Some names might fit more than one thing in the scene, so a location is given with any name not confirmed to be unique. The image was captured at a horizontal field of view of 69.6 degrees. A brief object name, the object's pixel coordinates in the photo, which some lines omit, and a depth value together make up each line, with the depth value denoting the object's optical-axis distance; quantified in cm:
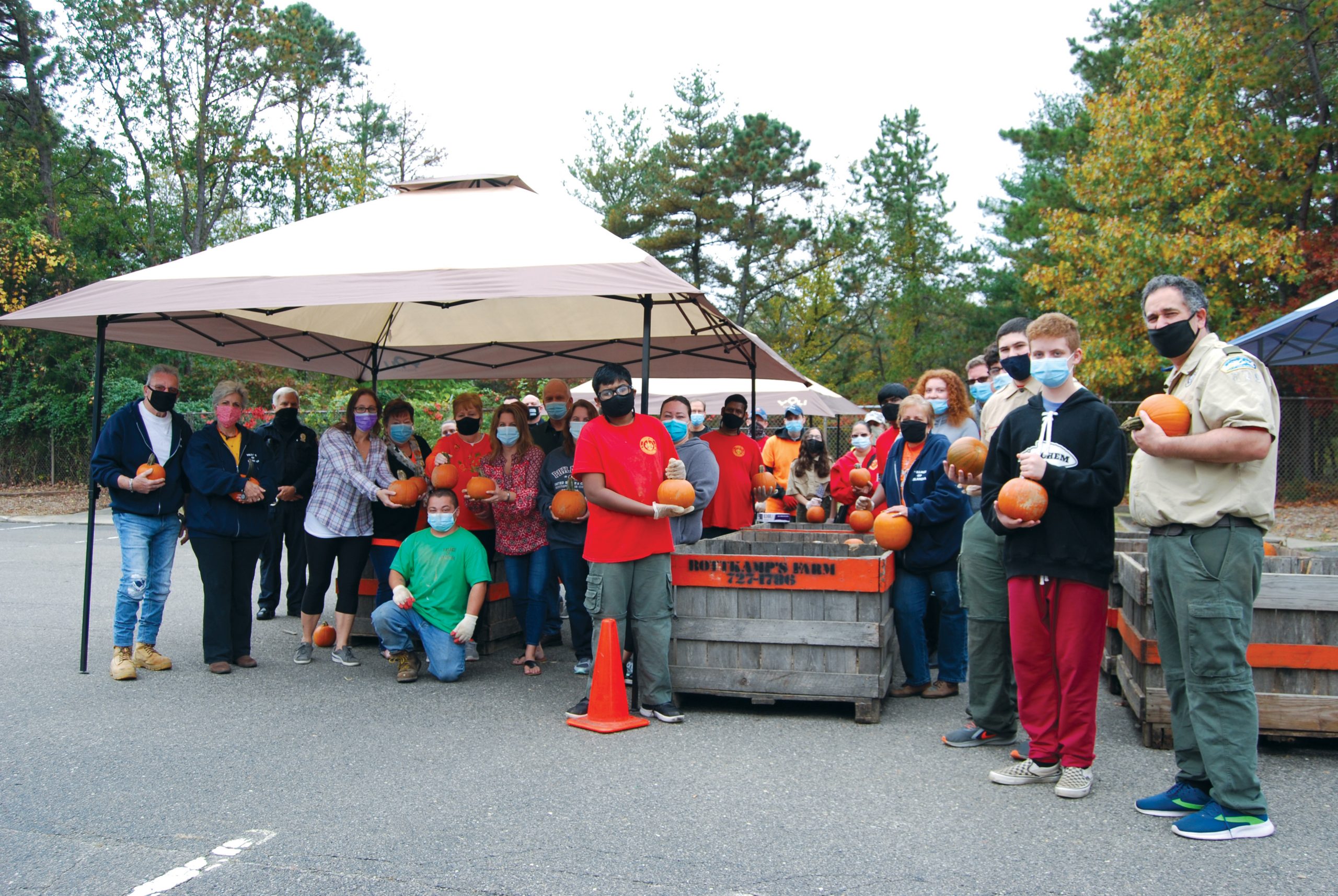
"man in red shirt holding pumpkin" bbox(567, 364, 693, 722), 568
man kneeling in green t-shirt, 675
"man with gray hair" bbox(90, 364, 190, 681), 667
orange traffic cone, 564
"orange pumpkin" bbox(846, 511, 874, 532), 734
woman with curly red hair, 659
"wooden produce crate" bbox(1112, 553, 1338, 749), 491
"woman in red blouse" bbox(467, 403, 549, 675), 707
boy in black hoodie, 434
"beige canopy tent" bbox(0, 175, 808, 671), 596
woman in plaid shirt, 714
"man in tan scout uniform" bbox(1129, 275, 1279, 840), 388
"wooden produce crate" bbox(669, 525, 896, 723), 571
